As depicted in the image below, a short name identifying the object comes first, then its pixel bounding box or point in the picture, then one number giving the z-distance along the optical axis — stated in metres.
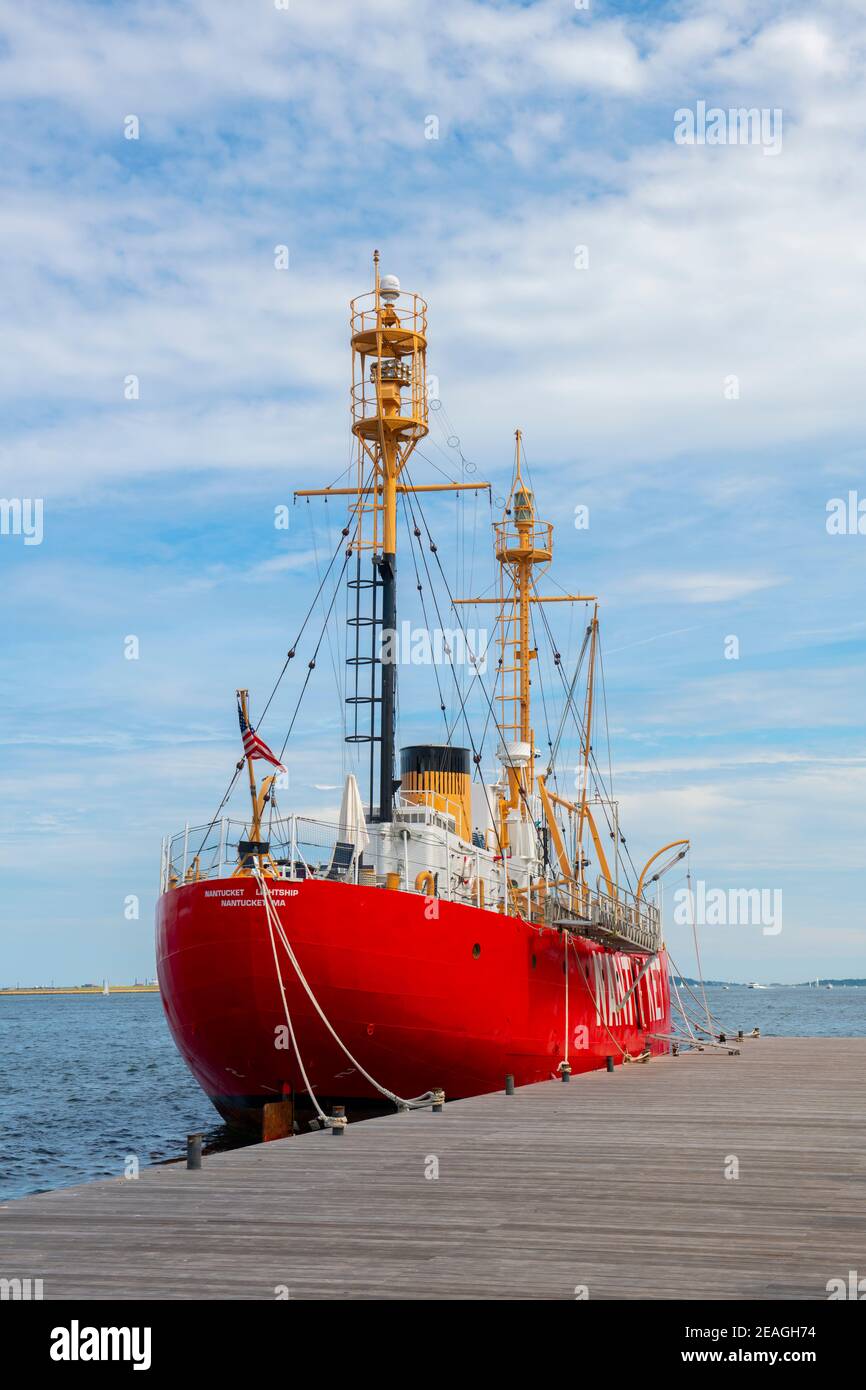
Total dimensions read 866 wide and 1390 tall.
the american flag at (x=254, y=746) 23.44
